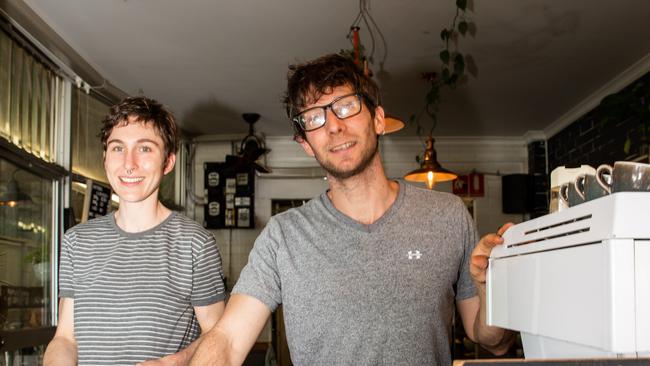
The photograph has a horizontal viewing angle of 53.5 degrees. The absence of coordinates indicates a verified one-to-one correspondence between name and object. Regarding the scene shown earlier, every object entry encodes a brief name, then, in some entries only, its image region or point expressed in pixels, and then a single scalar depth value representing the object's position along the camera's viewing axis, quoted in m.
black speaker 7.63
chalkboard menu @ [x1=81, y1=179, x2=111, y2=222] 4.76
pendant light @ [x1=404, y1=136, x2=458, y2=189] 4.35
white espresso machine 0.75
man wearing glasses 1.47
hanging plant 3.74
